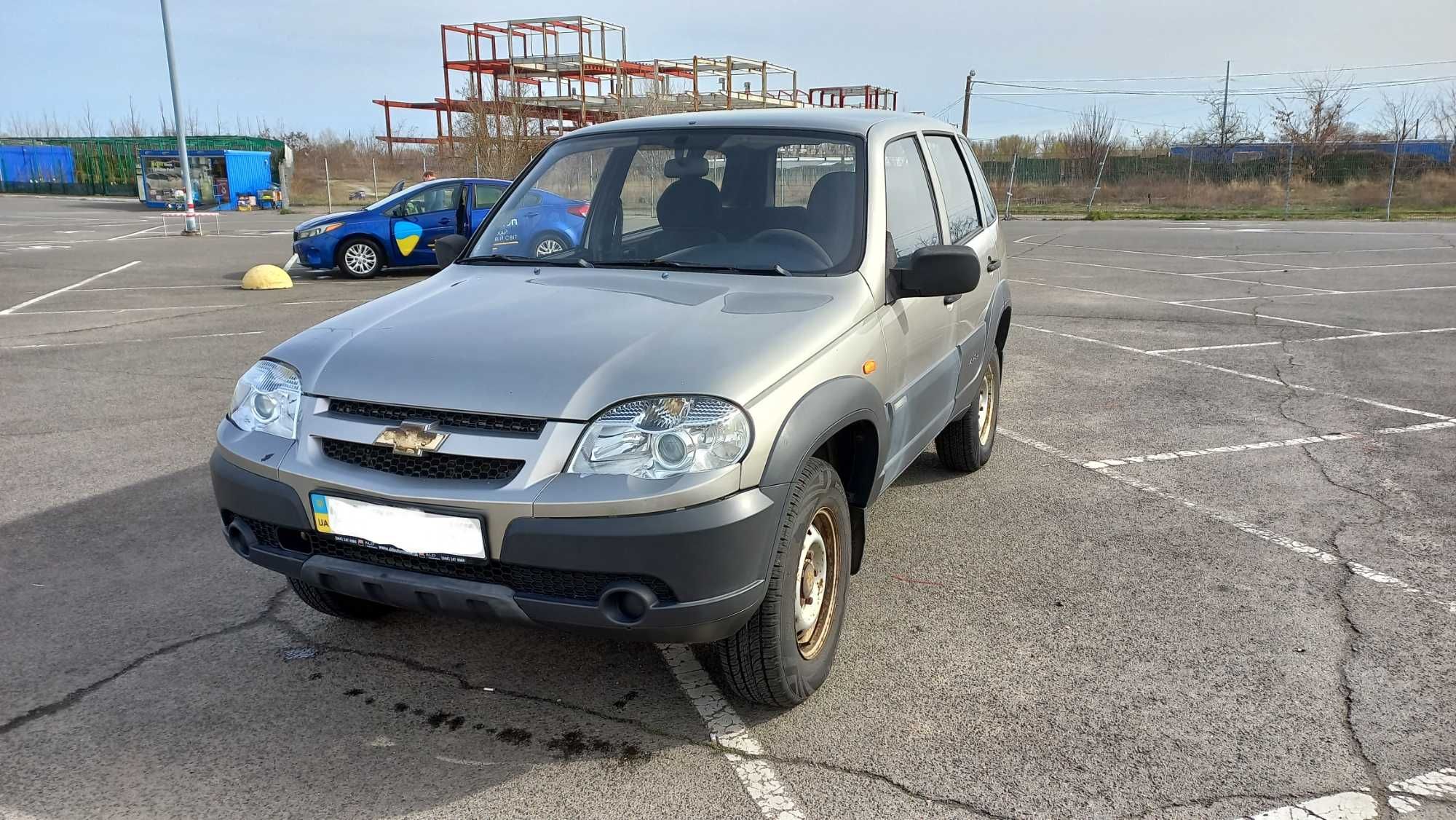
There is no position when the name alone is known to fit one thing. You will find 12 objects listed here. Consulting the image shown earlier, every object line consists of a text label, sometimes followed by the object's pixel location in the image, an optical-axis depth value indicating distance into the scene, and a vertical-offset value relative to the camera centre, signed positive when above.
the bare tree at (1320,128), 45.03 +2.75
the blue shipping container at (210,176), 38.59 +1.24
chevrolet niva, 2.65 -0.59
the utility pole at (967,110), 45.31 +3.80
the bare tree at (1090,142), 47.34 +2.45
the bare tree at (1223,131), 50.97 +3.03
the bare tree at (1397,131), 40.88 +2.46
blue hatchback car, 15.18 -0.31
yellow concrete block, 14.01 -0.93
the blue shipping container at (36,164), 49.56 +2.28
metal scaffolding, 29.98 +3.81
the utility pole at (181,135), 23.11 +1.76
